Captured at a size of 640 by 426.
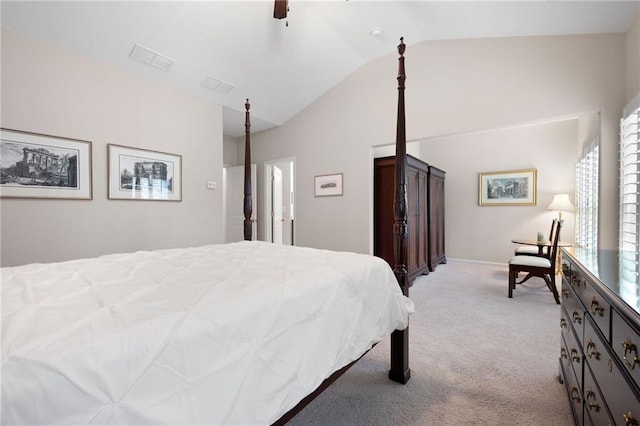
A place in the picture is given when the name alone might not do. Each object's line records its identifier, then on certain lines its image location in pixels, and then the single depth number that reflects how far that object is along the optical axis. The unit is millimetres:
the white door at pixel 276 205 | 5777
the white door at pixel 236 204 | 5680
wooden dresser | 802
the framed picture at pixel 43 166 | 2578
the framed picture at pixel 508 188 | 5447
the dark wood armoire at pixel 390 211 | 4332
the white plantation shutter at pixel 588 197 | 2998
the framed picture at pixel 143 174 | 3254
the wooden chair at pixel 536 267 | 3516
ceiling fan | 2750
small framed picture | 4695
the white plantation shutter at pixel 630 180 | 2217
